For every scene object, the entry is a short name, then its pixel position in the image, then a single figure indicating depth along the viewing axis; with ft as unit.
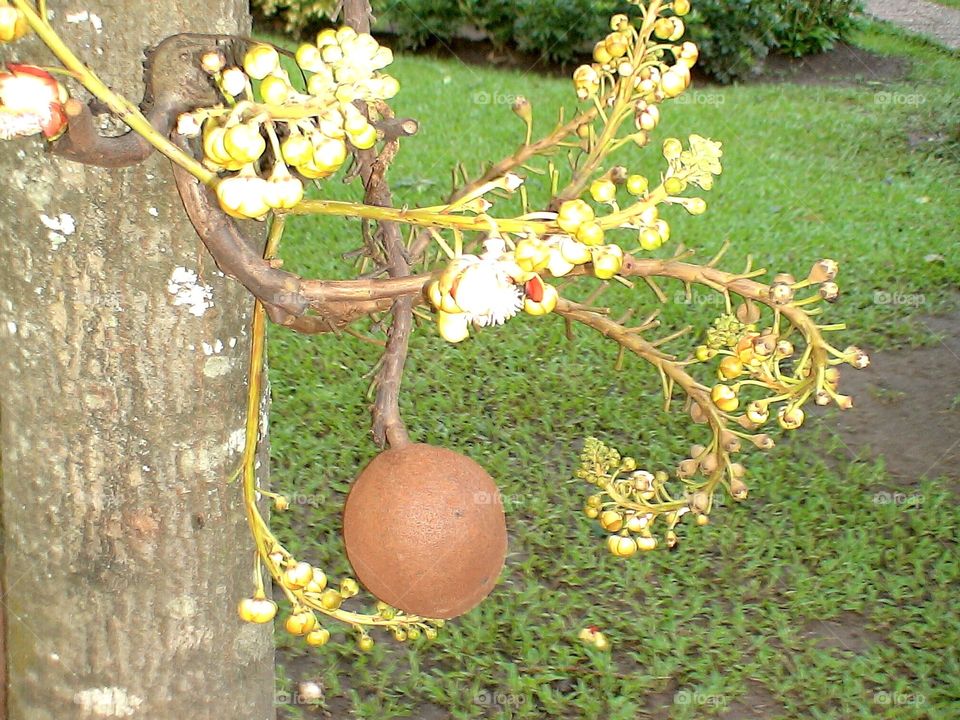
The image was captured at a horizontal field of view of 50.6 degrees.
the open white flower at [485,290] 2.24
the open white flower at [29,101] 2.12
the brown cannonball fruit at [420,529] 3.69
